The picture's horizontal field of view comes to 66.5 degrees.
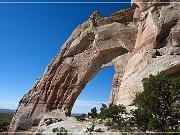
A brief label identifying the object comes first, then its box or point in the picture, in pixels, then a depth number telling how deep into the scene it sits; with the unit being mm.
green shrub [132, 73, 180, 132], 6867
